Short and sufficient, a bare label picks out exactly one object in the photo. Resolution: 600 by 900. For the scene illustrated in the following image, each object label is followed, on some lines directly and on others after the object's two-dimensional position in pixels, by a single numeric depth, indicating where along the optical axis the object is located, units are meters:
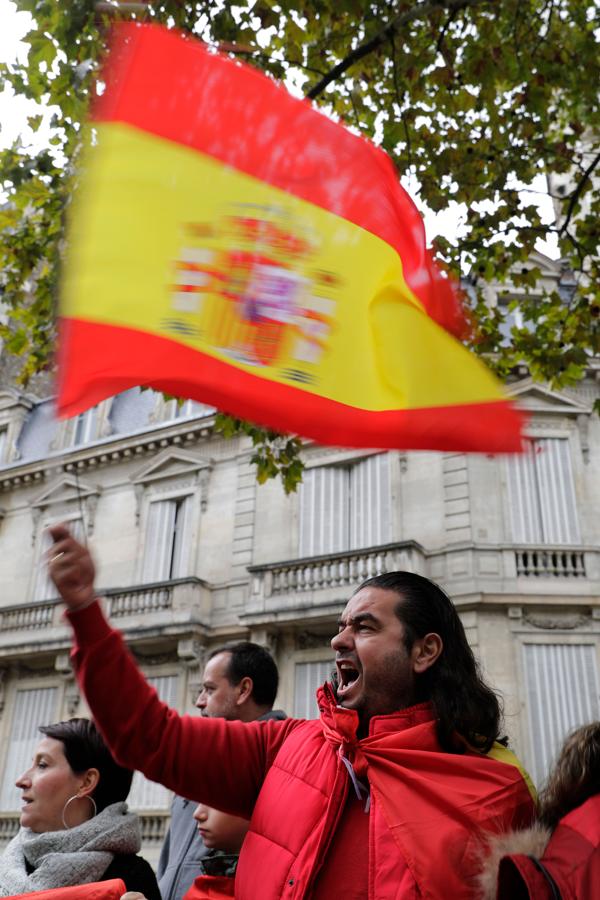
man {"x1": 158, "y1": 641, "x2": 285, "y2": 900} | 3.48
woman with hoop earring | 2.53
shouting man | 1.77
